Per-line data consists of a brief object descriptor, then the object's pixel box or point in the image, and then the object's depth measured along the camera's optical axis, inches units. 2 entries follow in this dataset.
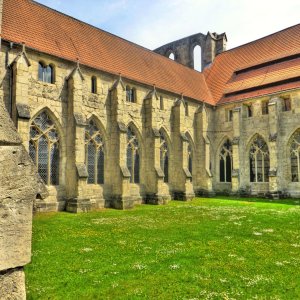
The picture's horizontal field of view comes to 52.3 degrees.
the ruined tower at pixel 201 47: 1368.1
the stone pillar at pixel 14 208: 104.9
